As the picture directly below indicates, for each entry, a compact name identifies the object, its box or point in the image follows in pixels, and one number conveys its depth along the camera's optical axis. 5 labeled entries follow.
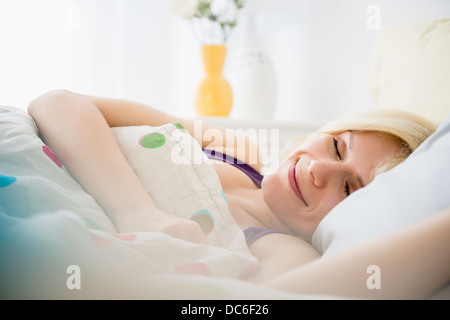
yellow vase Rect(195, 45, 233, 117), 1.93
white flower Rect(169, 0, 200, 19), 1.88
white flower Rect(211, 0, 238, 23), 2.07
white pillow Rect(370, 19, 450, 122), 0.99
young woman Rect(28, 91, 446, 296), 0.53
